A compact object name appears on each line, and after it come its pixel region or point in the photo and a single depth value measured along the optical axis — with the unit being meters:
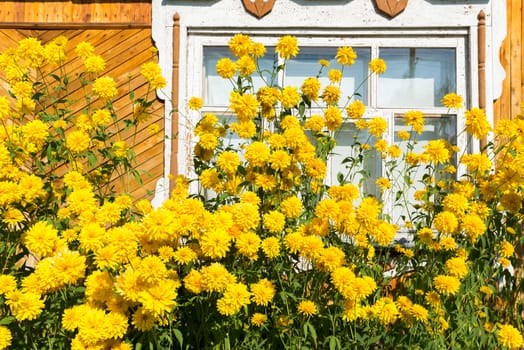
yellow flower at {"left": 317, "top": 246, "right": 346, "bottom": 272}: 2.22
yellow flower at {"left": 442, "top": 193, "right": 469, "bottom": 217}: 2.60
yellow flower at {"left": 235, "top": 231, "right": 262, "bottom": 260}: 2.19
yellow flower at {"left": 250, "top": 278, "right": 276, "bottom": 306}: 2.24
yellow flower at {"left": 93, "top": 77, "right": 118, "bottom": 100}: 2.85
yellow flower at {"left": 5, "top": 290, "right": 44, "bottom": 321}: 2.12
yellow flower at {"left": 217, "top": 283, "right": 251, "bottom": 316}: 2.10
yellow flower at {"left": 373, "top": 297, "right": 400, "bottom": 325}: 2.40
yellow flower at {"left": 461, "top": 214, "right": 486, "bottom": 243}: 2.51
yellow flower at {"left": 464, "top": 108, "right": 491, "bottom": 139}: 2.84
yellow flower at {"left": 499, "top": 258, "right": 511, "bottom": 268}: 2.93
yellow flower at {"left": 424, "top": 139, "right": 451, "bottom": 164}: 2.78
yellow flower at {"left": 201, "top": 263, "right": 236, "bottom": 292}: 2.05
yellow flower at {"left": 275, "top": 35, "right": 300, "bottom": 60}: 2.77
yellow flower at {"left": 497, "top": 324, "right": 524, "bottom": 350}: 2.67
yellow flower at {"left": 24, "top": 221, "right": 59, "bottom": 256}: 2.18
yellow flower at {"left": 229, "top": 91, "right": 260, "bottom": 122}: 2.56
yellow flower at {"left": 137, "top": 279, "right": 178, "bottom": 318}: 1.93
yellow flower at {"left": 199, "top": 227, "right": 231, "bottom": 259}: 2.09
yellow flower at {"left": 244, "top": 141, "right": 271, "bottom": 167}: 2.40
